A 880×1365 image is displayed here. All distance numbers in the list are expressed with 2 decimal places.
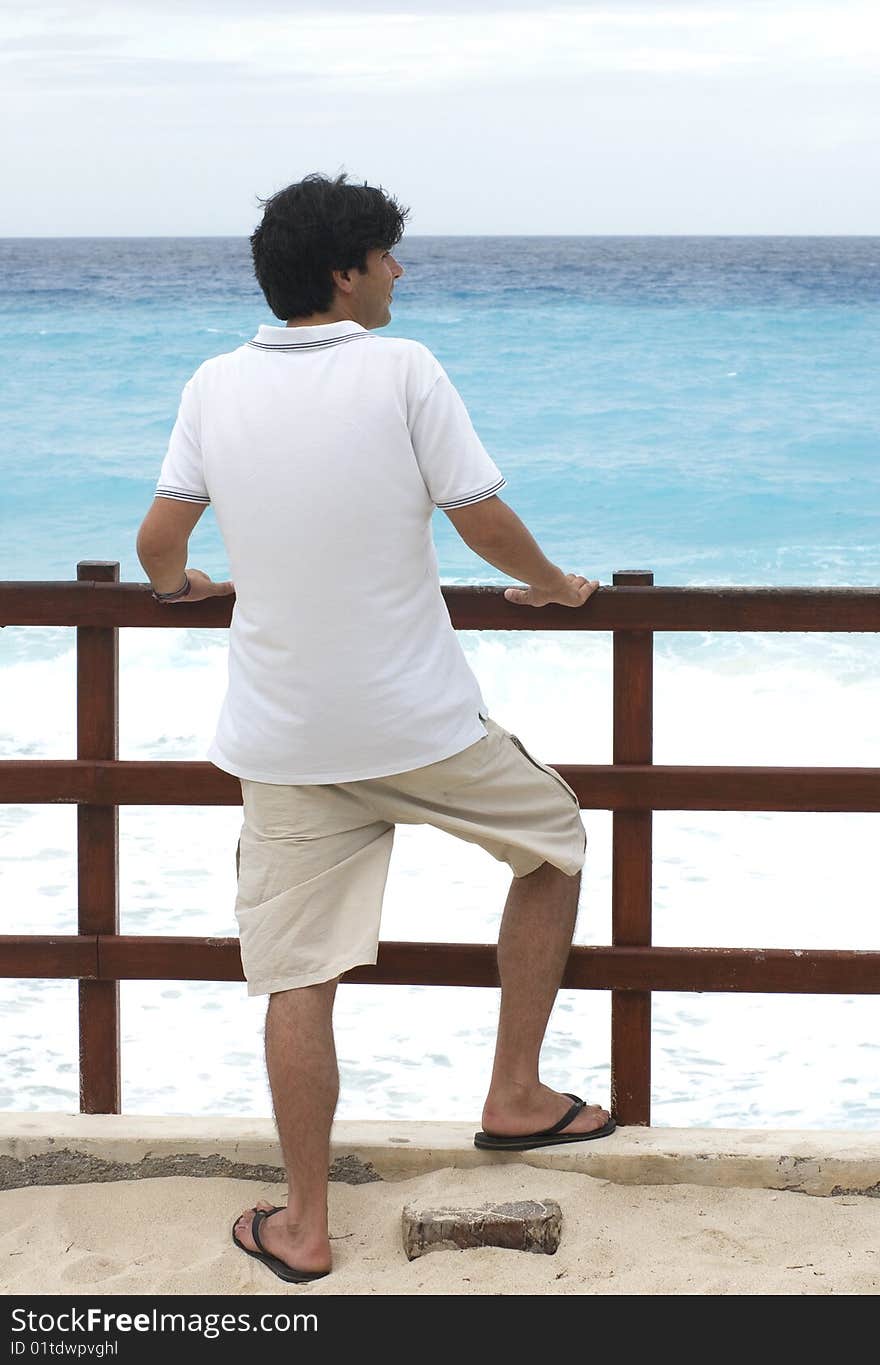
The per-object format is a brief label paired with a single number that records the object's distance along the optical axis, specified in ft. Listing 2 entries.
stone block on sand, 14.87
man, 13.79
